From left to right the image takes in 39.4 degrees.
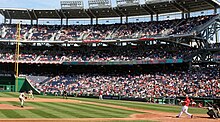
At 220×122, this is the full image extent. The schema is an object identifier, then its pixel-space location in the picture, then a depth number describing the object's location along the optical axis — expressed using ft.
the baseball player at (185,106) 69.31
